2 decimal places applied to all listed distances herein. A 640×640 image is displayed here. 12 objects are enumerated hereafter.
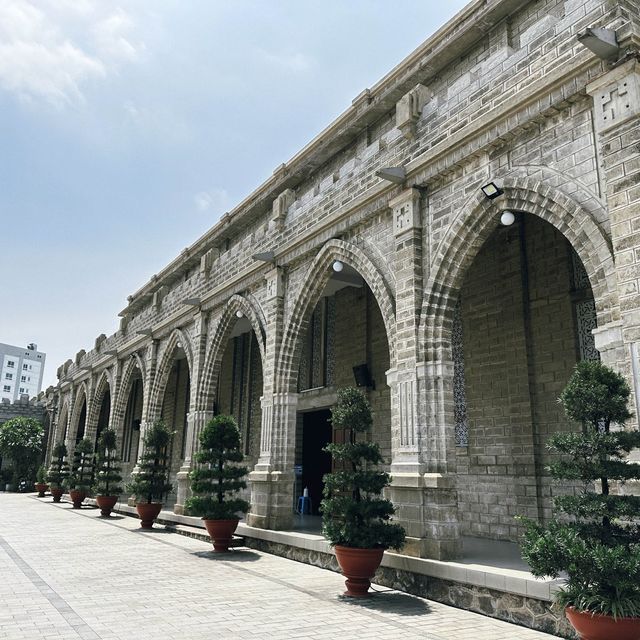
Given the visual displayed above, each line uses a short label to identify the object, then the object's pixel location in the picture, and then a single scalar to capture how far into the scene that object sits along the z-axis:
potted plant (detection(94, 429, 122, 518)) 15.73
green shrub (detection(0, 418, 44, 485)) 29.66
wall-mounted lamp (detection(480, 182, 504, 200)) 6.77
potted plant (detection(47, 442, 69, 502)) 21.86
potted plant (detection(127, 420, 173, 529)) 12.94
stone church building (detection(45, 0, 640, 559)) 5.72
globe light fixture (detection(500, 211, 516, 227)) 6.66
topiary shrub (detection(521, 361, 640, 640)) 3.86
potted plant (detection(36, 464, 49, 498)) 24.83
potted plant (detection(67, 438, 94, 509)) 18.88
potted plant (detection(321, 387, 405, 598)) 6.40
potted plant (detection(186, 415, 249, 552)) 9.61
